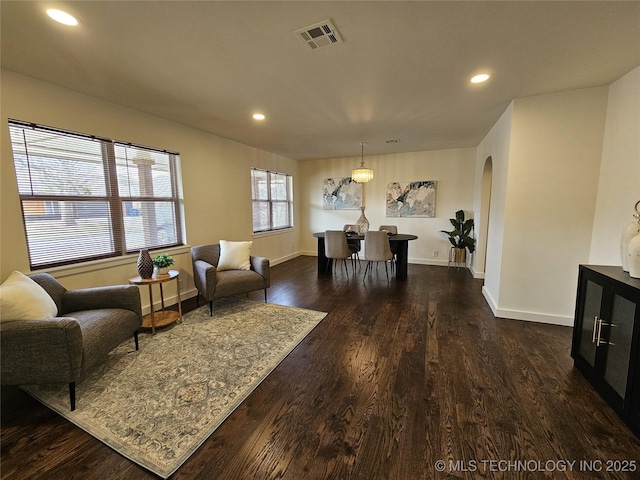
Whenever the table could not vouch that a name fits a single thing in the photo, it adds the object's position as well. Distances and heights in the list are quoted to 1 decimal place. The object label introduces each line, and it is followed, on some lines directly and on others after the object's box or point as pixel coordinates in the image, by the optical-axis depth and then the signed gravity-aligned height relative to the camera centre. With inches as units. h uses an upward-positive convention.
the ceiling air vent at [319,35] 65.1 +44.2
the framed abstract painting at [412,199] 224.5 +6.4
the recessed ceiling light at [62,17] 59.4 +44.4
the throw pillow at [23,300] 64.9 -22.9
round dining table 180.2 -30.7
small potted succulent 112.0 -22.8
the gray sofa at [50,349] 63.4 -34.4
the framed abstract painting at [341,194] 248.2 +12.5
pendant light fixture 185.6 +22.5
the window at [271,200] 211.2 +7.3
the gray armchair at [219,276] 121.2 -32.8
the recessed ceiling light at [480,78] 90.0 +43.9
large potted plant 204.5 -24.3
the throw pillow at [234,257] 141.6 -25.7
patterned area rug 59.6 -50.5
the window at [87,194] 91.7 +6.6
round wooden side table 105.4 -46.8
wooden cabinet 61.5 -35.5
